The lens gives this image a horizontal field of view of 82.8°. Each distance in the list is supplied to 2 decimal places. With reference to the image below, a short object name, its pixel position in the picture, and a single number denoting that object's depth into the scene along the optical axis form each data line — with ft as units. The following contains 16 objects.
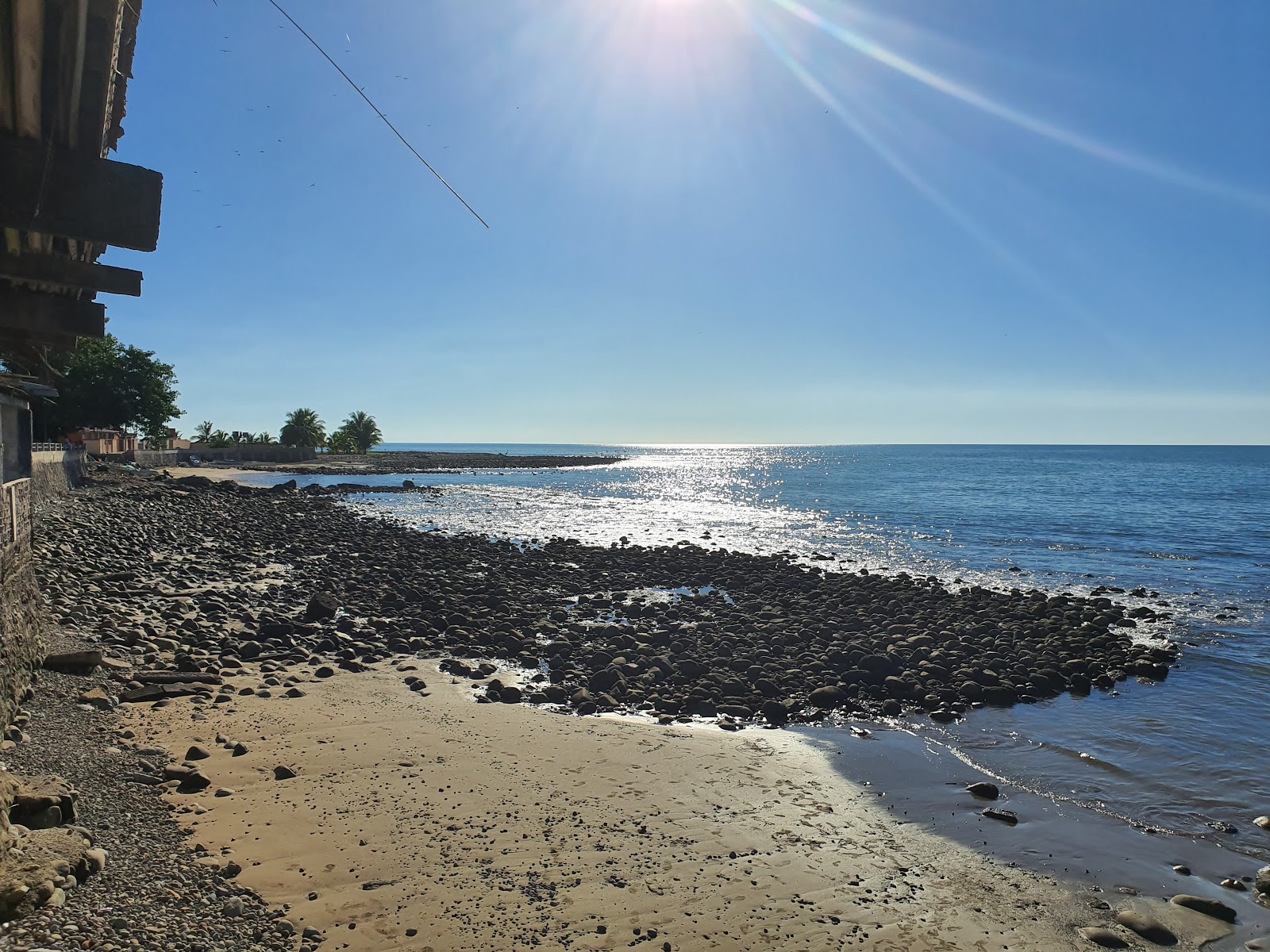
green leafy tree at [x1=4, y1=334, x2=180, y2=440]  167.63
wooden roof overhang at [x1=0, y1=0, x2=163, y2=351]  8.44
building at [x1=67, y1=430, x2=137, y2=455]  171.83
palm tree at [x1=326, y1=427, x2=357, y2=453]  370.53
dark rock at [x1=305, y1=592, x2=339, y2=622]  49.96
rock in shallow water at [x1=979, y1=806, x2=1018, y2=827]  25.52
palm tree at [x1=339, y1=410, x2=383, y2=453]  388.98
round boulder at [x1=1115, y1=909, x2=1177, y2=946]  19.20
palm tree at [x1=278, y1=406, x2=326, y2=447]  329.31
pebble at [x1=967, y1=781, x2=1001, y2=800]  27.48
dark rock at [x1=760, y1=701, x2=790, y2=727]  34.71
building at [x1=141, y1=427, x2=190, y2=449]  235.20
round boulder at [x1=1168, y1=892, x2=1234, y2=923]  20.43
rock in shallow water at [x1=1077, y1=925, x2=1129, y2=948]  18.89
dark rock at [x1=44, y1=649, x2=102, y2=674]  30.68
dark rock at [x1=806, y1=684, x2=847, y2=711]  37.04
